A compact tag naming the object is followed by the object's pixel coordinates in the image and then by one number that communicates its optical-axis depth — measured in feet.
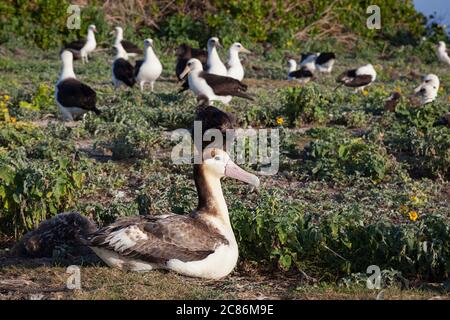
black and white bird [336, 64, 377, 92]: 55.47
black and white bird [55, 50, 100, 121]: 40.83
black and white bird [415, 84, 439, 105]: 46.55
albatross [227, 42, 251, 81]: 55.21
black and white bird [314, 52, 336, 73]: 65.82
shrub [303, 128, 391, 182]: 31.58
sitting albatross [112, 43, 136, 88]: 53.16
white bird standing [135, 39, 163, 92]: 54.24
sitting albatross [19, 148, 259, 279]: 20.90
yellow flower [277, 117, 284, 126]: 37.73
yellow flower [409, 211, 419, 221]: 25.12
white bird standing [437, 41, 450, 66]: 72.59
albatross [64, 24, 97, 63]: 67.05
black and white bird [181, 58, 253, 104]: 45.80
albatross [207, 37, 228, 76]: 52.80
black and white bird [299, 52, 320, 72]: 64.21
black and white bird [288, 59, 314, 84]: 60.18
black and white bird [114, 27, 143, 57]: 67.41
